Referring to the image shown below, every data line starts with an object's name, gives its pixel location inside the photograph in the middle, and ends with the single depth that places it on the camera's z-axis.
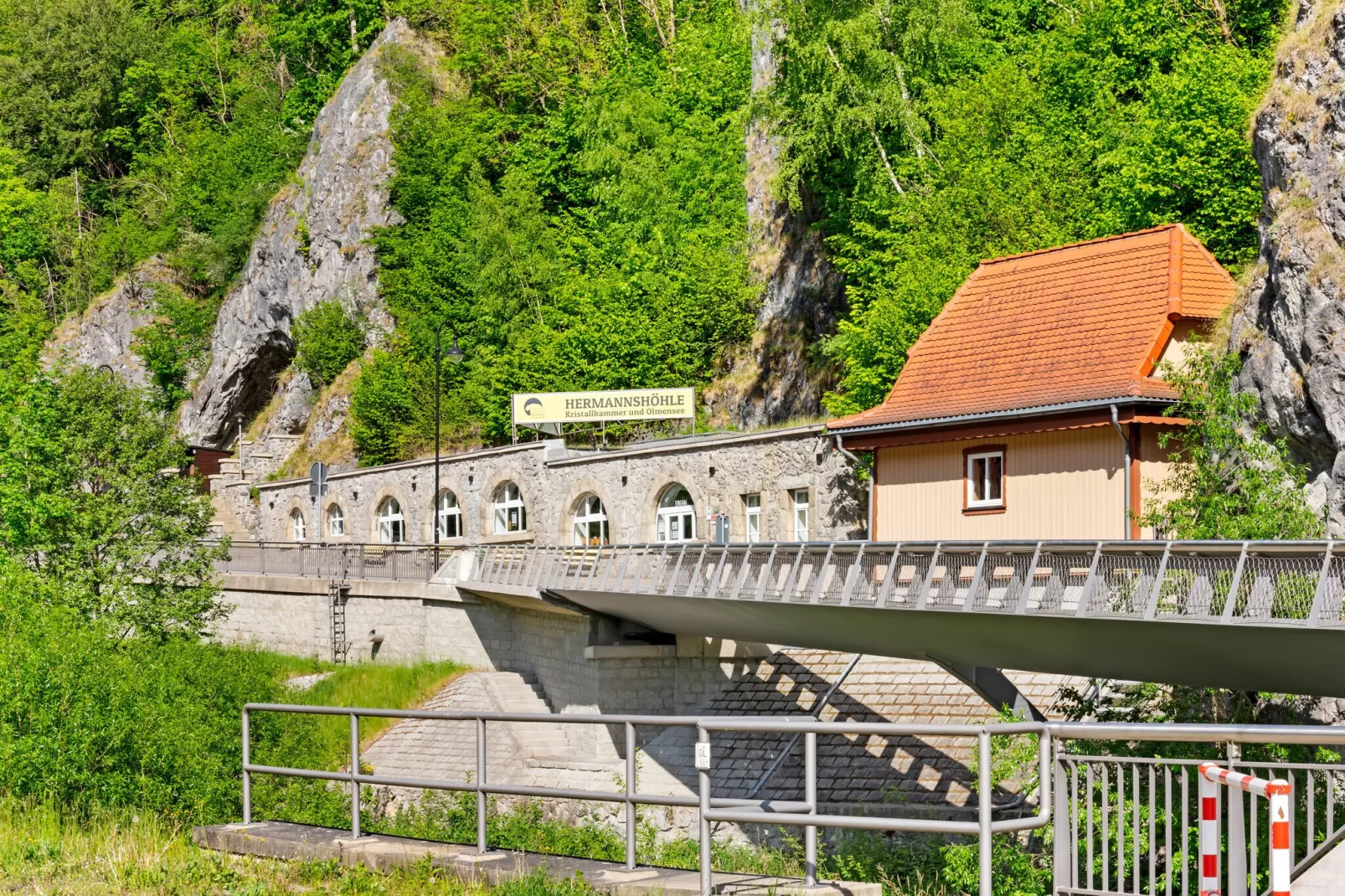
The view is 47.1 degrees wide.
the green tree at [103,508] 37.19
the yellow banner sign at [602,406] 43.25
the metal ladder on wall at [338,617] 42.69
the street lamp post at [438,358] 42.09
